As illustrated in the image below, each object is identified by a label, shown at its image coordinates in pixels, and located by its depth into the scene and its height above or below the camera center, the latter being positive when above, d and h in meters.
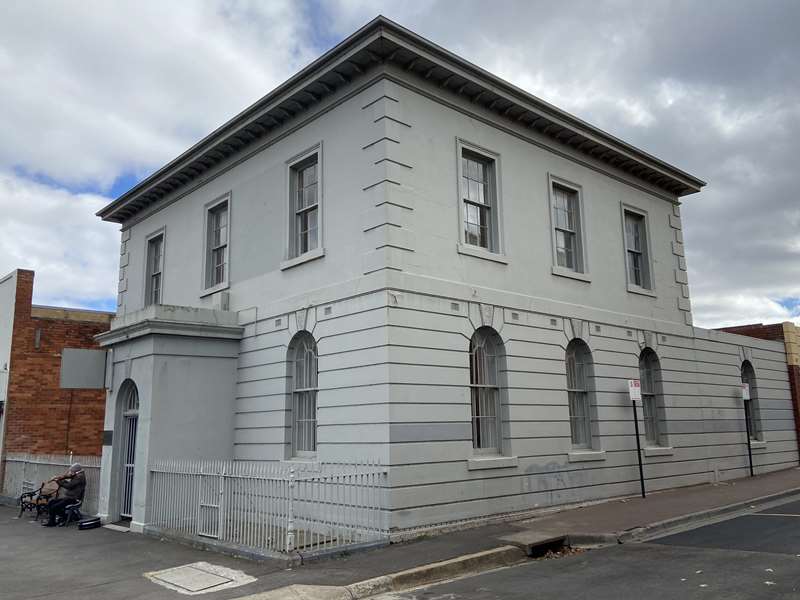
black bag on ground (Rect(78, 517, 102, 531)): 14.26 -1.69
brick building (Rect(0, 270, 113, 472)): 20.05 +1.62
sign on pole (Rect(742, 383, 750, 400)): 20.08 +1.06
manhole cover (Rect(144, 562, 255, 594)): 8.98 -1.86
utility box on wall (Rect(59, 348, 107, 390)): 15.90 +1.60
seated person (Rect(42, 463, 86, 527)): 14.78 -1.05
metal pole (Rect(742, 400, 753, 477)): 19.95 +0.04
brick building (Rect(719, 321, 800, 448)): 23.80 +2.98
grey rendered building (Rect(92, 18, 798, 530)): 12.39 +2.64
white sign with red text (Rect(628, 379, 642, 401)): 15.41 +0.90
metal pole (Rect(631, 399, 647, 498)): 15.41 -0.41
